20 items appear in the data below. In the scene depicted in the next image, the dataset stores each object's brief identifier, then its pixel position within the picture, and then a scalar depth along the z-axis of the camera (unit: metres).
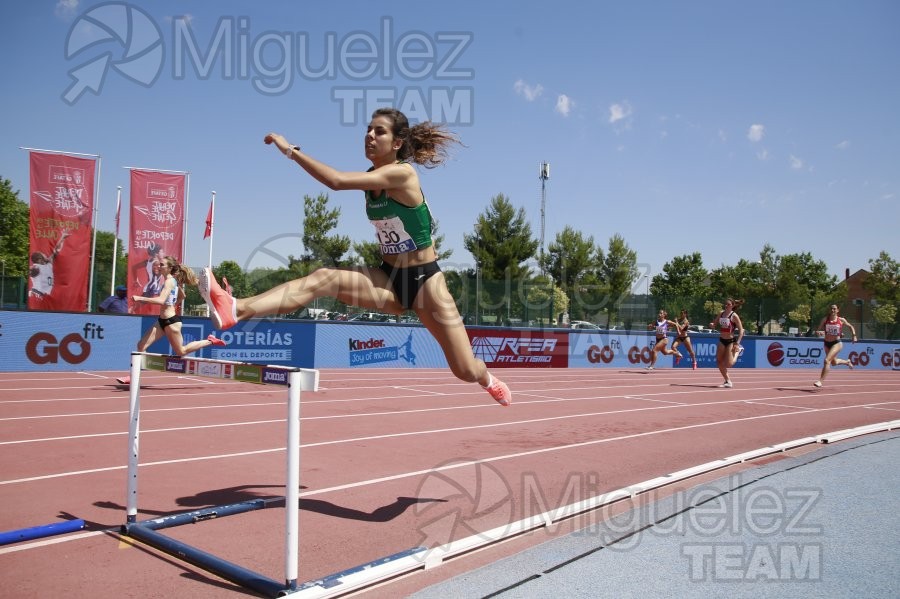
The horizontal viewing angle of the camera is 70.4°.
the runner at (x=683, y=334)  22.09
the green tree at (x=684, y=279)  66.19
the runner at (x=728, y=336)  15.63
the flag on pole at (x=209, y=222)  19.03
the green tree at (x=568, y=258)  47.84
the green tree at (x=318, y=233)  28.61
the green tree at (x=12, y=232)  41.41
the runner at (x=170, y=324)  10.31
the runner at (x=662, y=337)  22.16
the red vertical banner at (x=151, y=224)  16.45
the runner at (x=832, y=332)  16.12
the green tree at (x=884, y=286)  47.84
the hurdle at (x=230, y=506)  3.02
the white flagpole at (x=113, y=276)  18.76
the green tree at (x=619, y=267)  50.75
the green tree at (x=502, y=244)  43.53
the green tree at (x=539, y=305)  25.61
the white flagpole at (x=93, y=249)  16.06
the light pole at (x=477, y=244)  44.54
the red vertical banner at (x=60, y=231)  15.17
